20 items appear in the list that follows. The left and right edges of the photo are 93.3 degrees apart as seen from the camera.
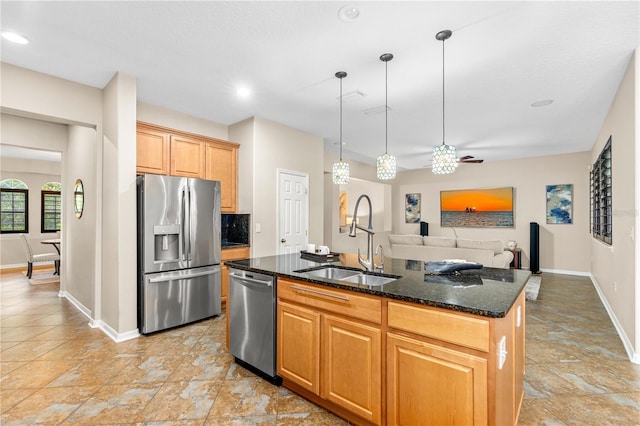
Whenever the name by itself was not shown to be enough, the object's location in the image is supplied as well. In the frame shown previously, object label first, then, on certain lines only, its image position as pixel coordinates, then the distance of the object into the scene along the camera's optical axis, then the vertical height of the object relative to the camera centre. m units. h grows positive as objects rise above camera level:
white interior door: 4.78 +0.03
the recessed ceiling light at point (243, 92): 3.52 +1.44
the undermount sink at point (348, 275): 2.17 -0.48
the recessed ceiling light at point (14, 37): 2.47 +1.47
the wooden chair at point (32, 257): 6.15 -0.92
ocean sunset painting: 7.60 +0.14
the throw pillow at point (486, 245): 4.98 -0.54
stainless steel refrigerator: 3.26 -0.44
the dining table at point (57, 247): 6.24 -0.73
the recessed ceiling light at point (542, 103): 3.80 +1.41
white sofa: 4.96 -0.65
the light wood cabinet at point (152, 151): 3.71 +0.79
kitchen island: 1.34 -0.70
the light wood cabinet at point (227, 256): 4.11 -0.62
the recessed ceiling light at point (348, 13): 2.12 +1.44
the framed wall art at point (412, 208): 9.03 +0.14
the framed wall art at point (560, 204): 6.85 +0.19
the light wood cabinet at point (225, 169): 4.41 +0.66
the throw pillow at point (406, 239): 5.66 -0.51
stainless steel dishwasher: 2.27 -0.86
